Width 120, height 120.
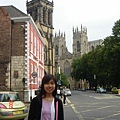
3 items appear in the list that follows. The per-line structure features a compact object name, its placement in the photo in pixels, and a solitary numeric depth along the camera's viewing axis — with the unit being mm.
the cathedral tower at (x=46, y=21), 50103
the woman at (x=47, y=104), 2773
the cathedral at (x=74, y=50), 99208
